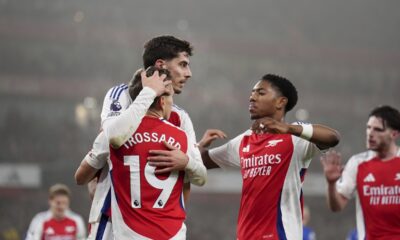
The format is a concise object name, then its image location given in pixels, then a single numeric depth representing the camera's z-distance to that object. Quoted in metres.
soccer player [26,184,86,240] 20.25
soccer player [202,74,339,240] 9.05
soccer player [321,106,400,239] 10.88
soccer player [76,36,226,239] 8.09
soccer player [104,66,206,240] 7.21
